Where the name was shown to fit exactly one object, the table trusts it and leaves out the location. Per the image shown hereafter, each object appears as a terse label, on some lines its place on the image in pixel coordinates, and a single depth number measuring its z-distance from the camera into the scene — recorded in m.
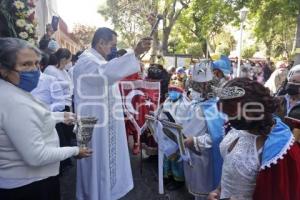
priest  2.15
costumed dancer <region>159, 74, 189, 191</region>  2.67
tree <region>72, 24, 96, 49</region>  22.88
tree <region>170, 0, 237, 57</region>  10.16
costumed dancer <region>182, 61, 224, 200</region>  2.23
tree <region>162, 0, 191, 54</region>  13.36
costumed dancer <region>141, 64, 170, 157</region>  3.59
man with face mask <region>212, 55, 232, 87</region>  2.76
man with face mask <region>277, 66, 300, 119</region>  2.34
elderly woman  1.24
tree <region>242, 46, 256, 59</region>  31.09
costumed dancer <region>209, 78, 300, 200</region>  1.11
